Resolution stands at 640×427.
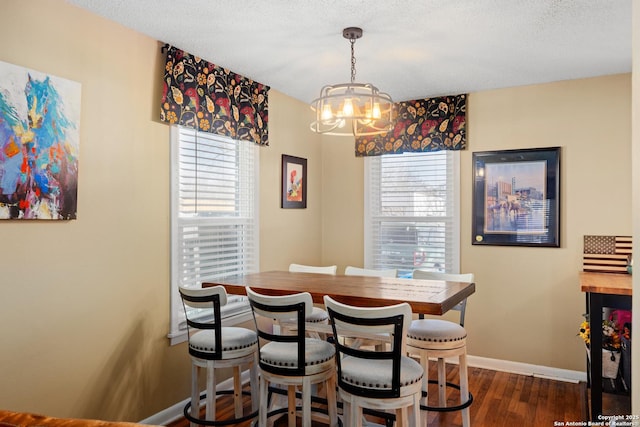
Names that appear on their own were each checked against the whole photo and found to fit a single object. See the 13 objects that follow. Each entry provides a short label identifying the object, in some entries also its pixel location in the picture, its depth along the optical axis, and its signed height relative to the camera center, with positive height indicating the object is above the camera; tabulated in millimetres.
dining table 2379 -379
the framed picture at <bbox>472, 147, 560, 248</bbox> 3865 +237
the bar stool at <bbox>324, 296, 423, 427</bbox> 2117 -704
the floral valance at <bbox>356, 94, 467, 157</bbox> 4203 +892
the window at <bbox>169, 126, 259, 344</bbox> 3197 +75
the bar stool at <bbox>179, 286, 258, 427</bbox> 2596 -740
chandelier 2553 +673
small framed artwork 4289 +389
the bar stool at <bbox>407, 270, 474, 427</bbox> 2775 -728
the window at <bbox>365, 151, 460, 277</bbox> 4318 +119
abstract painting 2236 +393
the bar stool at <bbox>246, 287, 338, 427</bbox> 2354 -711
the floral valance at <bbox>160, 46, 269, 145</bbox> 3078 +911
